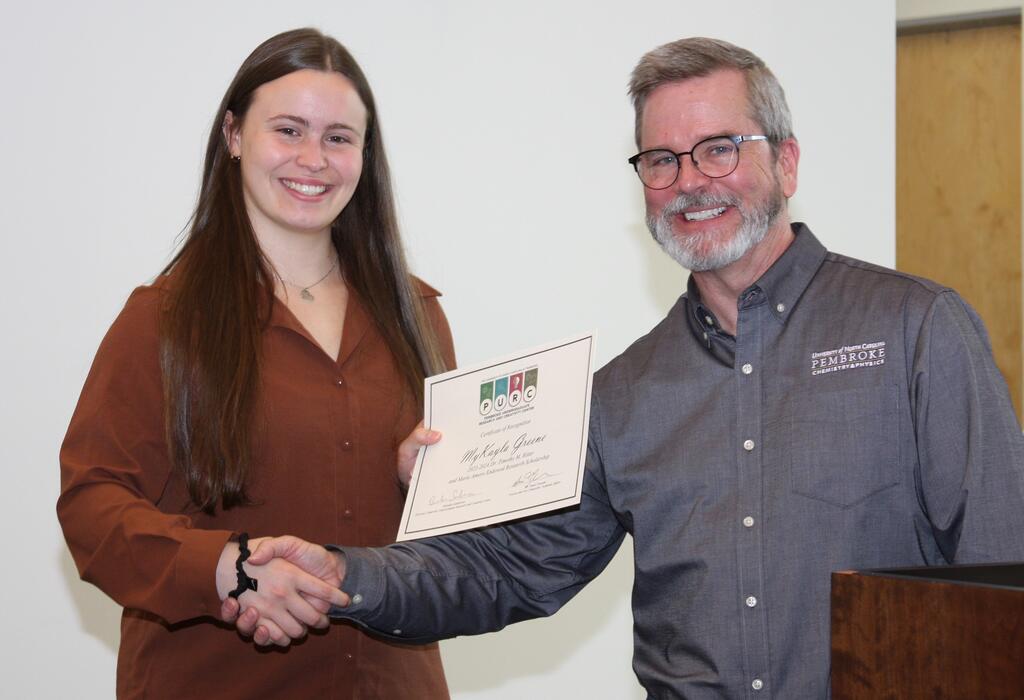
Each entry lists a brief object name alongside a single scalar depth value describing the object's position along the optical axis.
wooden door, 4.17
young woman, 1.88
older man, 1.69
